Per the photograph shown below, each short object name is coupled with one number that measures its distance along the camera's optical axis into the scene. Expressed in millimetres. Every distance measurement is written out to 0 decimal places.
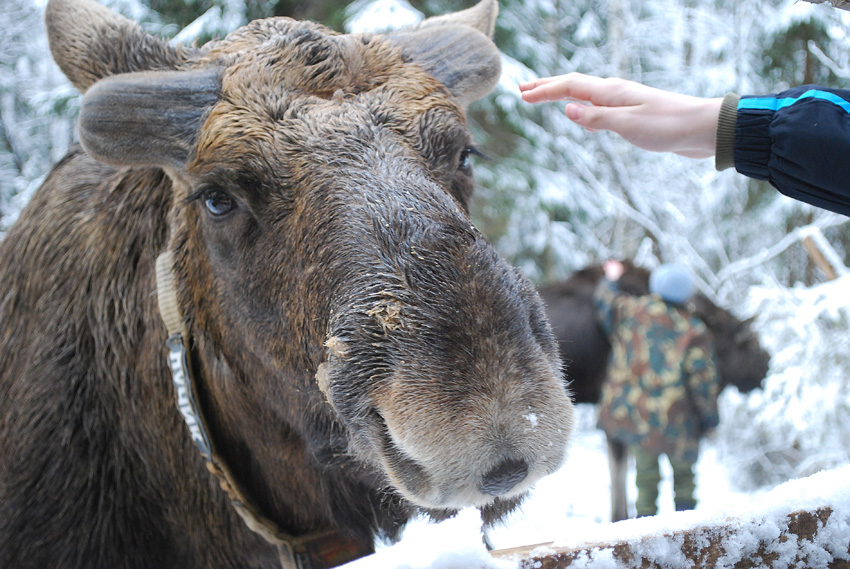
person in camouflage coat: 5691
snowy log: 1007
